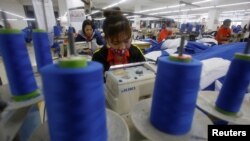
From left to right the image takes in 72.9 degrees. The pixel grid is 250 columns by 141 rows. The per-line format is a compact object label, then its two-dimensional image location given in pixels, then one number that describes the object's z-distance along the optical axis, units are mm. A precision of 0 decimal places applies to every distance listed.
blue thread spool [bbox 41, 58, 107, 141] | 335
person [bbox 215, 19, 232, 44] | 4949
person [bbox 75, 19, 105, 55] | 2808
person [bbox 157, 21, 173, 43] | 5078
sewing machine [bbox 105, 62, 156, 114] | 699
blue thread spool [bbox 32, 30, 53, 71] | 657
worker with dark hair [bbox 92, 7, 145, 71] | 1058
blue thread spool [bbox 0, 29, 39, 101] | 532
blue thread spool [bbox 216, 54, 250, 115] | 540
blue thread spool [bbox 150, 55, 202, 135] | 440
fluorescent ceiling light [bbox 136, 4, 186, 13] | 12652
